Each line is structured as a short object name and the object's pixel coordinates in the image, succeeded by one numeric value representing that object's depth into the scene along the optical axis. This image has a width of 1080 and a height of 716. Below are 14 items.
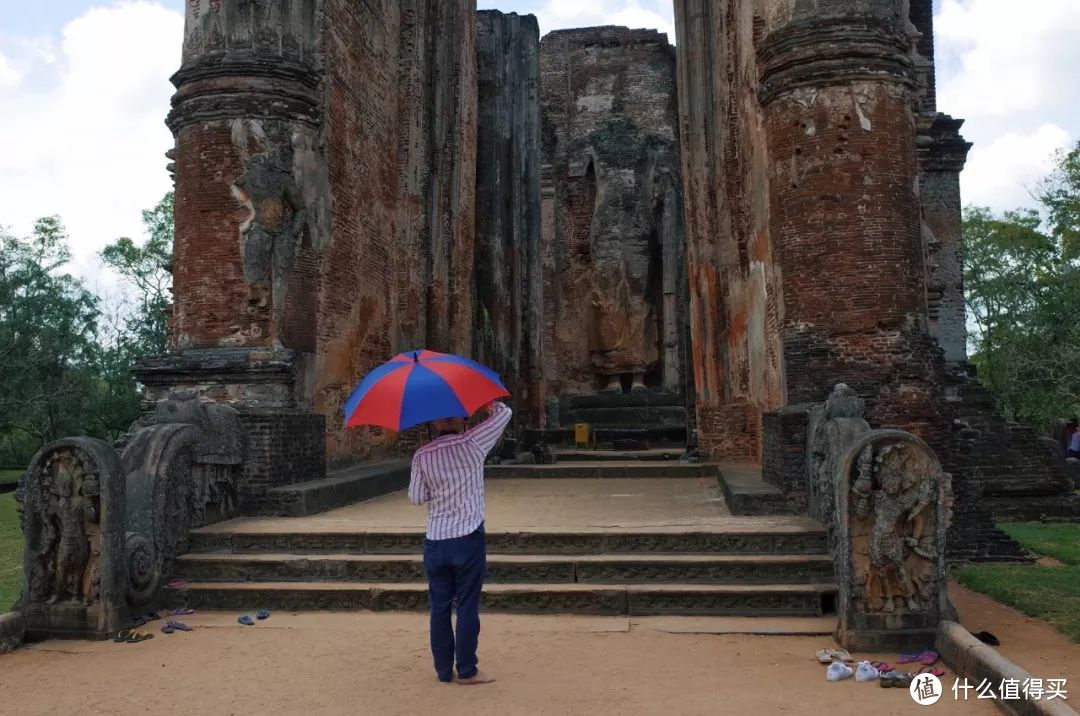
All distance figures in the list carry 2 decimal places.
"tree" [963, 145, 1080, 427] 17.73
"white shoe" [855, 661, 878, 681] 4.48
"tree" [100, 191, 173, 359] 30.50
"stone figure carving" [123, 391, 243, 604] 6.21
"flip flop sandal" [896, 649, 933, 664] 4.79
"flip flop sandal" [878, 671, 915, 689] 4.39
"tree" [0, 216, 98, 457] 21.86
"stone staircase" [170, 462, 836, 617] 5.91
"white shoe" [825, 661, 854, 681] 4.51
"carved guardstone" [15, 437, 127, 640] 5.64
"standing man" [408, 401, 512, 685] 4.42
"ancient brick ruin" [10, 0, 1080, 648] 5.88
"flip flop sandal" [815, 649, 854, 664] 4.81
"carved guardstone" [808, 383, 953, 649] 5.04
